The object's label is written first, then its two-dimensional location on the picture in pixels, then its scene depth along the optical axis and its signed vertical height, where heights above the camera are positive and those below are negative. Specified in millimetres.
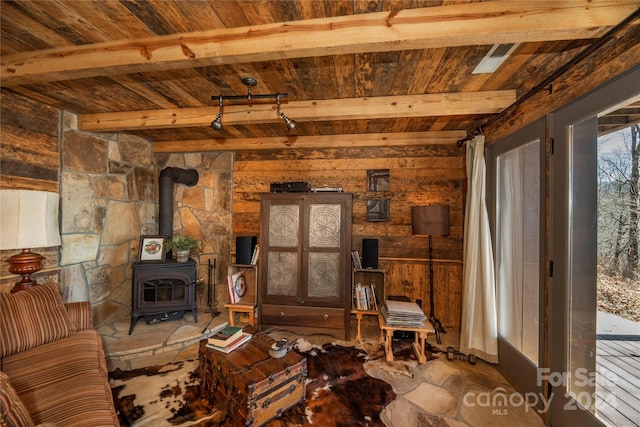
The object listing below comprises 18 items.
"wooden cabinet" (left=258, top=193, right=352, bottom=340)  2752 -550
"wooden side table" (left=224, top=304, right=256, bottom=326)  2863 -1119
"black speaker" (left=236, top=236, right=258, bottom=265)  3021 -442
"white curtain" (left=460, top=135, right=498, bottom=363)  2268 -567
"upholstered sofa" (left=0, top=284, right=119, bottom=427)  1142 -907
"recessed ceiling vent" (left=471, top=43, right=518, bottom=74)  1508 +1054
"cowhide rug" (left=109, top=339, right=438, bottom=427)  1669 -1408
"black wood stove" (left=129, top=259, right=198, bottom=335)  2744 -902
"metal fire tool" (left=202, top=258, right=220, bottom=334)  3377 -1036
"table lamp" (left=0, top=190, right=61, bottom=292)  1598 -78
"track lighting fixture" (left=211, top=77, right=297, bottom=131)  1850 +922
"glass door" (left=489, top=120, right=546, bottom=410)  1809 -272
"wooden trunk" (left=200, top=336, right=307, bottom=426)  1530 -1125
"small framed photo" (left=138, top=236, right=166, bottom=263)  2922 -428
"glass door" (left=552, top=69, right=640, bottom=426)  1412 -287
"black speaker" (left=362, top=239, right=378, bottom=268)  2852 -455
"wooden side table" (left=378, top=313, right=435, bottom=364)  2311 -1195
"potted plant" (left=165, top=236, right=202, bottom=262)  2944 -389
